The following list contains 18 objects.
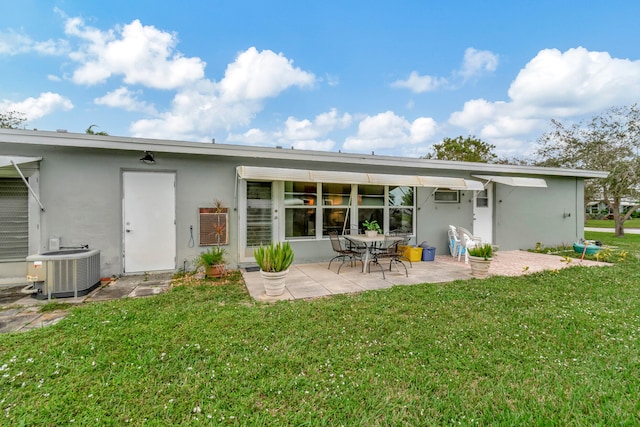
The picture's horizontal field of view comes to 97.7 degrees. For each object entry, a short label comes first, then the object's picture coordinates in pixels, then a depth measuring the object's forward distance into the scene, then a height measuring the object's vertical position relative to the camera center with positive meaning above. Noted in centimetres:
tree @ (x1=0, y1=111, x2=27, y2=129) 1708 +561
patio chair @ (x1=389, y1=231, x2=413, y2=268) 804 -101
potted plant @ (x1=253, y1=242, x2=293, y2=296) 477 -97
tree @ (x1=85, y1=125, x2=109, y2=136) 1558 +457
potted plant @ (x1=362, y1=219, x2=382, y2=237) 683 -45
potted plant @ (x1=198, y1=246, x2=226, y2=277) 602 -114
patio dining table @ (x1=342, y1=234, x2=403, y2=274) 627 -63
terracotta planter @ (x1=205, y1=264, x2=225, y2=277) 609 -128
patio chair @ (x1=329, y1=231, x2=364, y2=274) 657 -89
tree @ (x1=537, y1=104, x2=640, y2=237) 1518 +372
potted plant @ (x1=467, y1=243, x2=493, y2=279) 607 -106
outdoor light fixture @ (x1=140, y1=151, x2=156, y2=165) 624 +118
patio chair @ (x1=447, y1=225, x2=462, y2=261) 861 -93
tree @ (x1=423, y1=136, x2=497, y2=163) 2452 +557
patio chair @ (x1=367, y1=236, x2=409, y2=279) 643 -96
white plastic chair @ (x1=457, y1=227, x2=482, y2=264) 802 -85
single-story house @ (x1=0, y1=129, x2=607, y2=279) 566 +37
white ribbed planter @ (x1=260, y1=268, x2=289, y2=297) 475 -120
